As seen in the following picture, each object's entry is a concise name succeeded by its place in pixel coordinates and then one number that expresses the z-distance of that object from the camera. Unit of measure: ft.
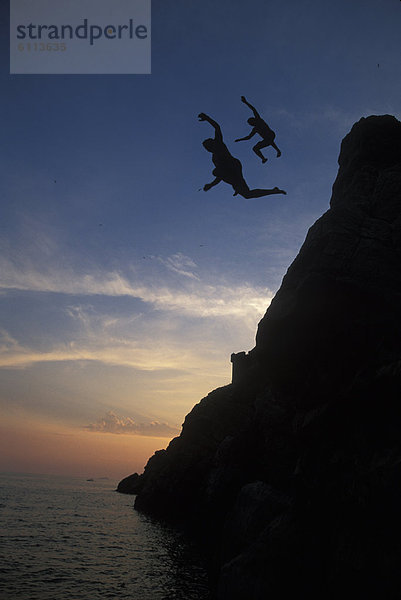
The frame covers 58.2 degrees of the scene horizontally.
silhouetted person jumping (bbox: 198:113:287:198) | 41.86
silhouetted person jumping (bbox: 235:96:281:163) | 43.78
